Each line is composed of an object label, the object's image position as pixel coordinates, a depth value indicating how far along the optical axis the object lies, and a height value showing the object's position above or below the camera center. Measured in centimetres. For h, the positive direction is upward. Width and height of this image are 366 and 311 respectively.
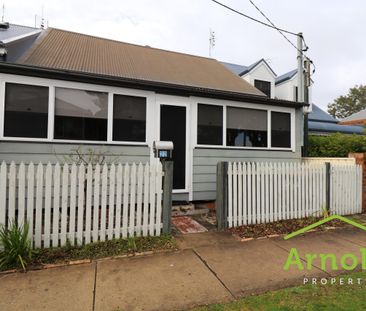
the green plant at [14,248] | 355 -122
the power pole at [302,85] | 876 +265
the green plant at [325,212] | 631 -114
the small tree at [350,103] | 4316 +1026
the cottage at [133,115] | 560 +114
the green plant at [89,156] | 597 +10
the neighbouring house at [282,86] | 1473 +454
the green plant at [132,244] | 418 -132
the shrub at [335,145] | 816 +64
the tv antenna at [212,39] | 1851 +856
